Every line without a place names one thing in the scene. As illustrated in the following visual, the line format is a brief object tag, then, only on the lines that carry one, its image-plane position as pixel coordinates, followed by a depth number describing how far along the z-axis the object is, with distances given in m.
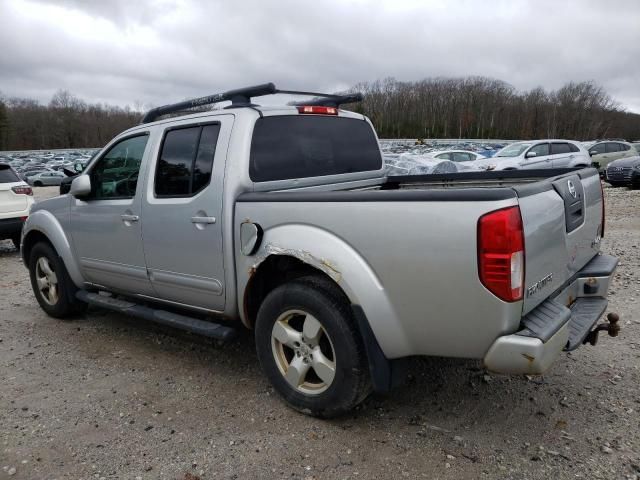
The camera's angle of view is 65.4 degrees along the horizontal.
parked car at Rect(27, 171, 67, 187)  37.88
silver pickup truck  2.36
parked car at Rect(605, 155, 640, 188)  15.68
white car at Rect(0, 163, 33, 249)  8.52
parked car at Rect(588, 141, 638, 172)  21.95
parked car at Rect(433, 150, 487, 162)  22.78
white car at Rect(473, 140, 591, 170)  17.62
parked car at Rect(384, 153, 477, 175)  17.12
